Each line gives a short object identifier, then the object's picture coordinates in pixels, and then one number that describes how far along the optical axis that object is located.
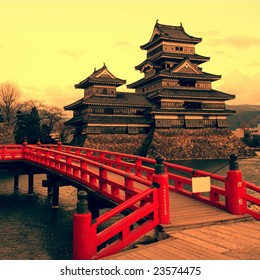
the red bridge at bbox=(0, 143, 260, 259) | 5.18
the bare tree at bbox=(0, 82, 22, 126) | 57.80
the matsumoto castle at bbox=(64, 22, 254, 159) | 44.03
